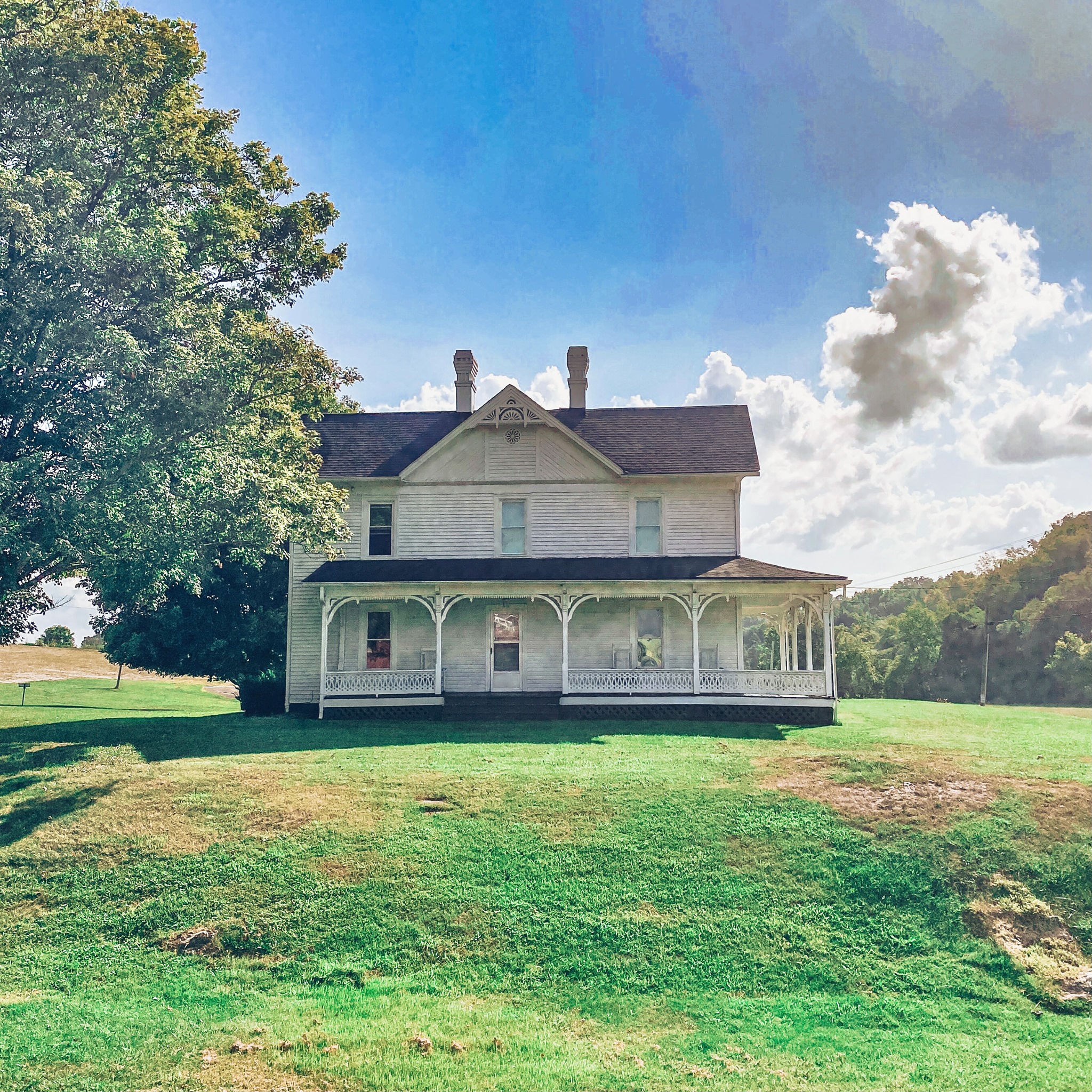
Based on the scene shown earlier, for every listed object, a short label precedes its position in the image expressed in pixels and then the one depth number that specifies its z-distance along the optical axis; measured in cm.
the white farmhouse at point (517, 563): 2319
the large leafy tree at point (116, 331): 1527
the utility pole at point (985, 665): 4804
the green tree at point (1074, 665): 5548
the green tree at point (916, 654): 6662
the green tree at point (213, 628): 2636
